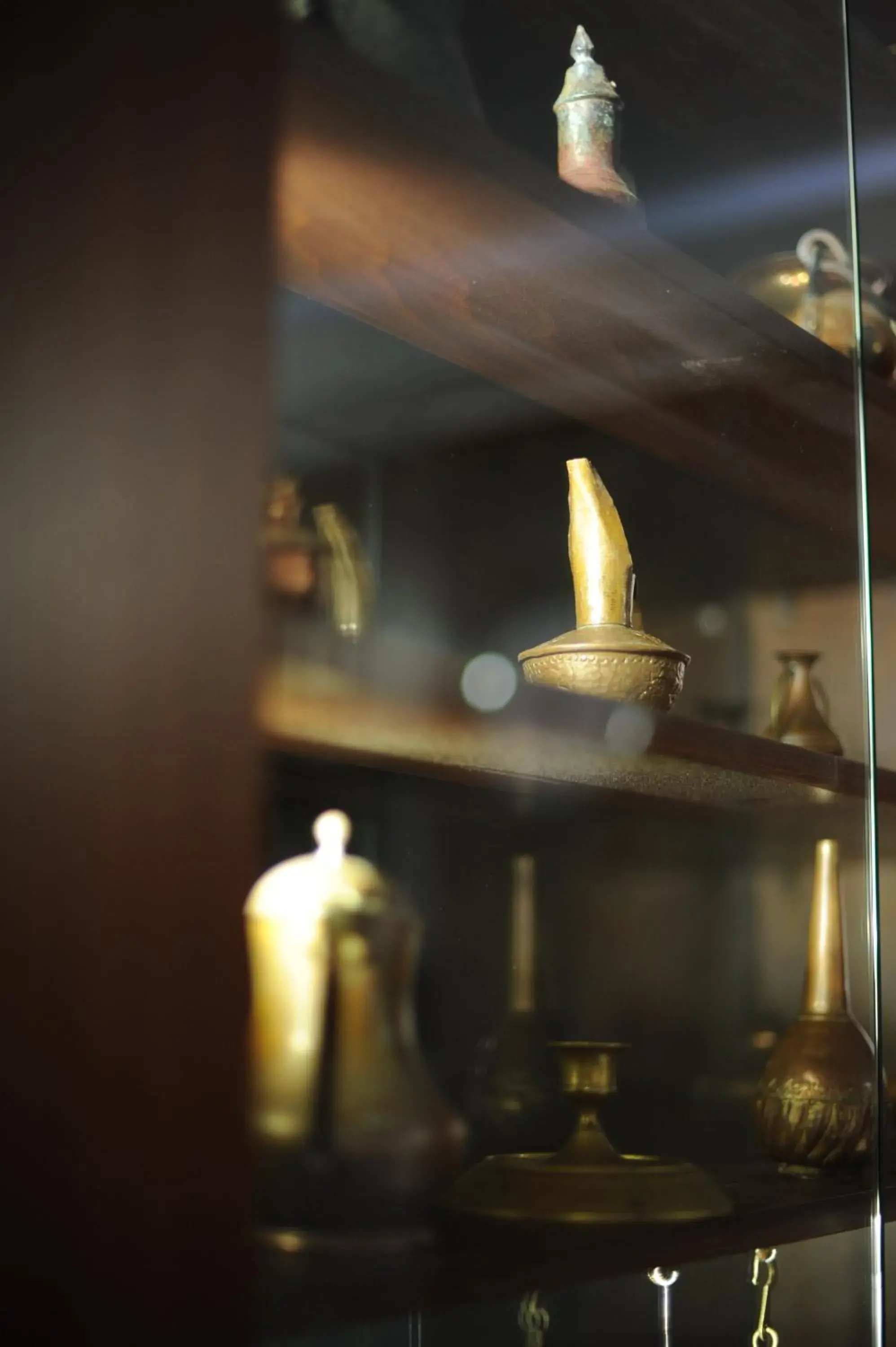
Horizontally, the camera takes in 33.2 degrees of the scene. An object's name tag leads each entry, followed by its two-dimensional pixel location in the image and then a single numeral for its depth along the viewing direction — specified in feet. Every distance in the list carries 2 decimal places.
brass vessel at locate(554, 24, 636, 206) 3.18
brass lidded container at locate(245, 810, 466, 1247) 1.91
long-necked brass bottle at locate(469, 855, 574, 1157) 2.63
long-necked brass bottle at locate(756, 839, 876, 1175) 3.57
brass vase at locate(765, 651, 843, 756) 3.75
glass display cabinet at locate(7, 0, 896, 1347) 1.74
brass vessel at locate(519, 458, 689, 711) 3.05
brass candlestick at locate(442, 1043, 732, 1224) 2.59
